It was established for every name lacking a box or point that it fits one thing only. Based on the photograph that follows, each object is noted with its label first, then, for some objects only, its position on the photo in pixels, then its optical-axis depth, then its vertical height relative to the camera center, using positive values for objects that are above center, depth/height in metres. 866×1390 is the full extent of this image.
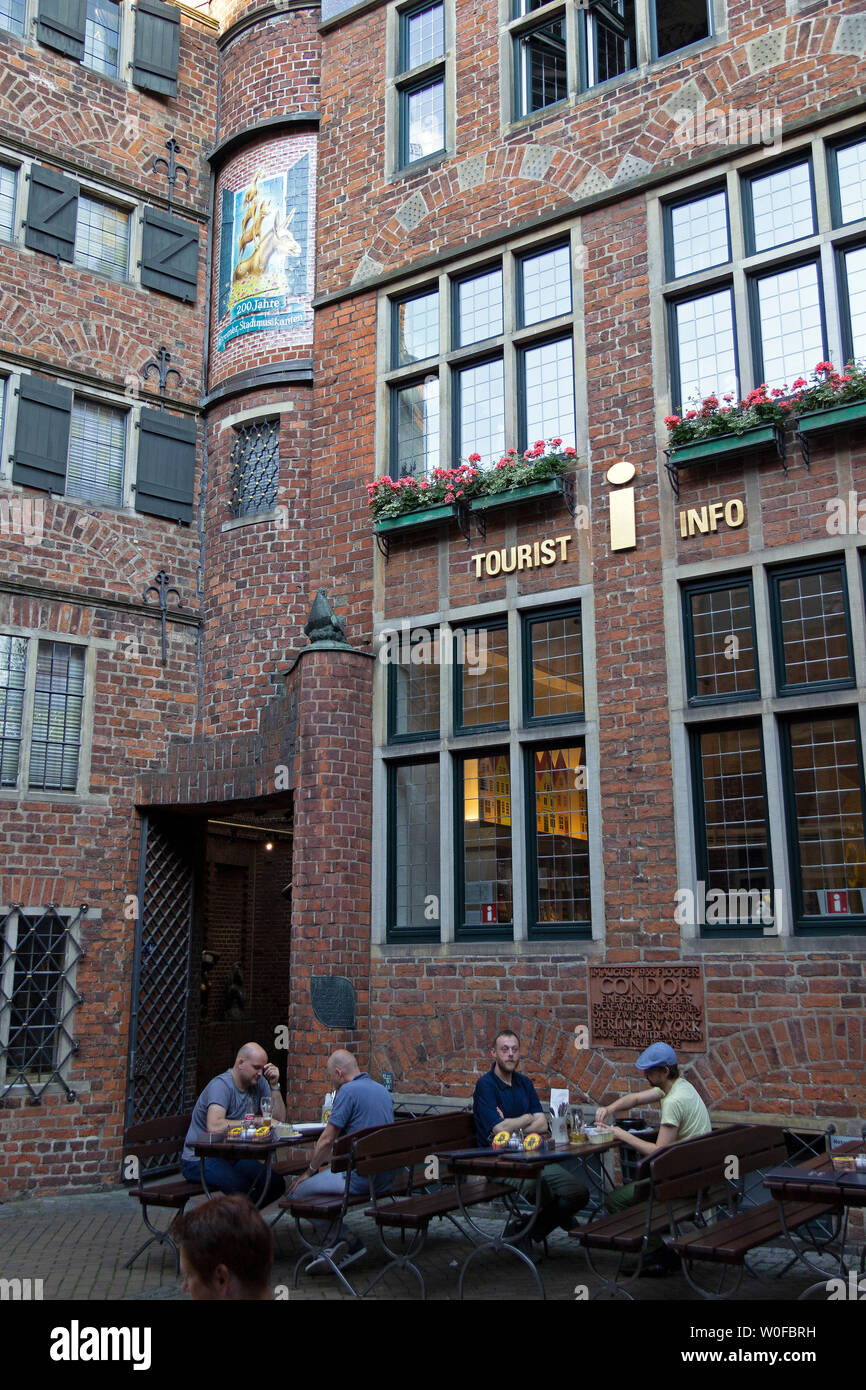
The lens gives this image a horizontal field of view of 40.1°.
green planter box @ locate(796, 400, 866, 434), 8.82 +3.89
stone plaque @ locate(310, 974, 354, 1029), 10.45 -0.47
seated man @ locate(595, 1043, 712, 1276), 7.13 -1.01
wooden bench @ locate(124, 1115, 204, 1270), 7.73 -1.42
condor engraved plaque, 8.96 -0.46
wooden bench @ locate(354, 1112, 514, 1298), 6.76 -1.33
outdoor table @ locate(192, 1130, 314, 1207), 7.47 -1.25
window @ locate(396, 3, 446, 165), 12.59 +9.11
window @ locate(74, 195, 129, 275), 13.51 +7.99
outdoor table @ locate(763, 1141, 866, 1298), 5.55 -1.12
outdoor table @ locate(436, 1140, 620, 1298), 6.70 -1.22
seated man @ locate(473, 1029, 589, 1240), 7.51 -1.12
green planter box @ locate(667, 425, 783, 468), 9.24 +3.89
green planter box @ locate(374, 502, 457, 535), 11.05 +3.95
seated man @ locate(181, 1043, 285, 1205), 7.92 -1.13
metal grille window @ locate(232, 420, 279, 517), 13.25 +5.29
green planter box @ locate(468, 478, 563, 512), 10.38 +3.92
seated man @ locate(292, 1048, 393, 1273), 7.50 -1.14
